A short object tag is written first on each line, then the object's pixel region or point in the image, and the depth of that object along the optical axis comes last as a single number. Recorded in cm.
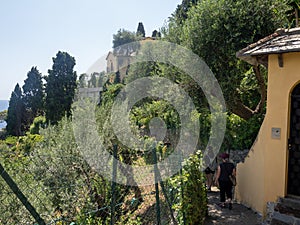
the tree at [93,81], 2591
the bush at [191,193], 548
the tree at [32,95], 3334
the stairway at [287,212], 543
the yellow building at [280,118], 562
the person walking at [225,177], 726
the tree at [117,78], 3068
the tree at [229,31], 889
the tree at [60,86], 2820
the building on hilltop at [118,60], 3362
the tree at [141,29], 5003
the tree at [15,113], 3209
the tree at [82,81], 2649
